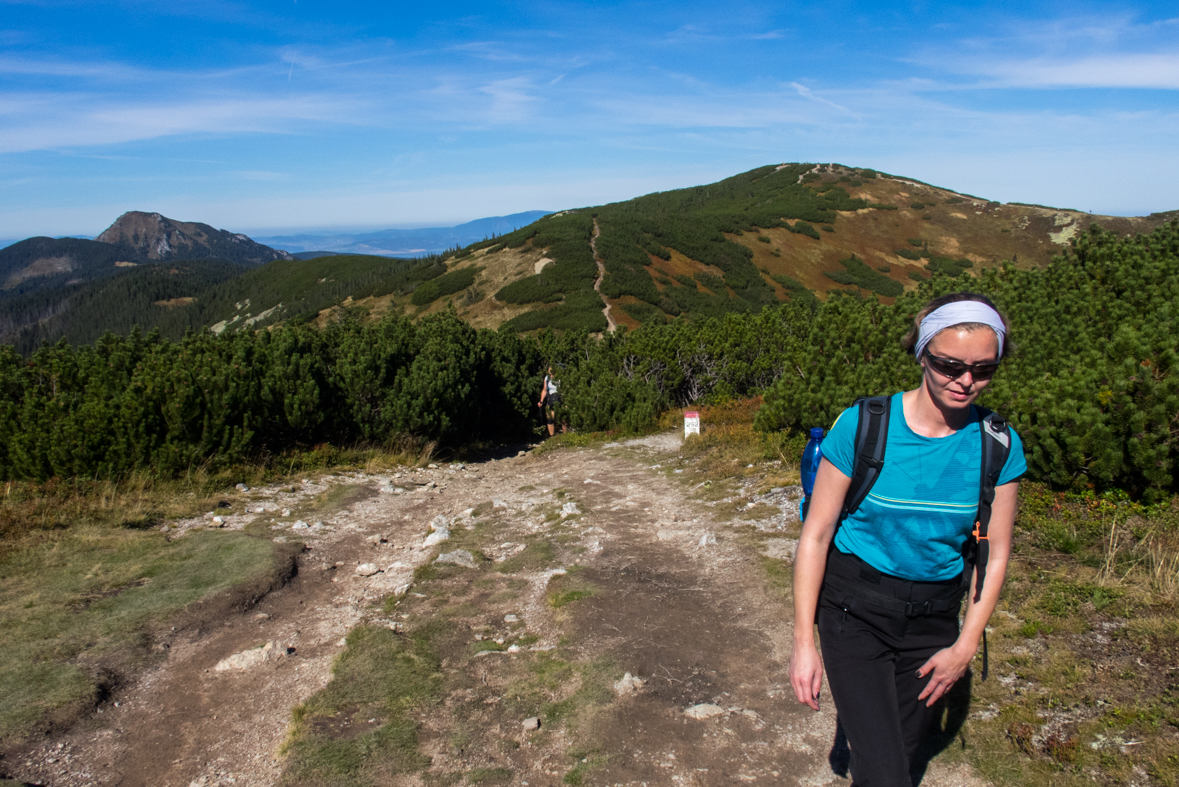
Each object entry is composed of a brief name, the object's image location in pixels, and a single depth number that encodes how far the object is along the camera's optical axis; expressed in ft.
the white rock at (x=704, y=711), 11.26
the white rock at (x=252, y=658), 13.26
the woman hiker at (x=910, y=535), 6.57
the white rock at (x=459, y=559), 19.03
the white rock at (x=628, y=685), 12.03
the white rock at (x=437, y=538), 21.13
